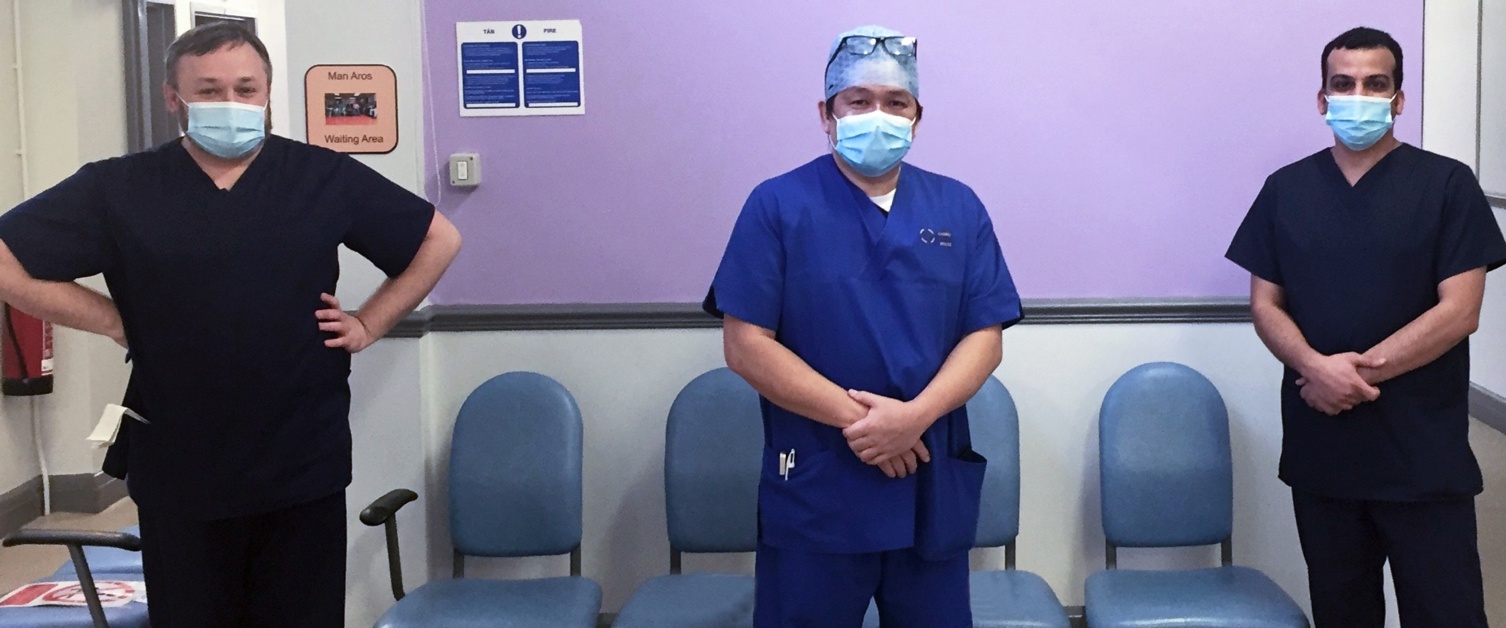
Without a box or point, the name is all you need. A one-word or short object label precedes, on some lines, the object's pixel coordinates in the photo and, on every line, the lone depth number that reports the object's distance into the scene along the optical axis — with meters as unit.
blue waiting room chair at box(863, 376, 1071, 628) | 2.84
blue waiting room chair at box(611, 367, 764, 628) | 2.84
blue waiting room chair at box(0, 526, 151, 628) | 2.26
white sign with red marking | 2.46
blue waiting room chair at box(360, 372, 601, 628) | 2.84
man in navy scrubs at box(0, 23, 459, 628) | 2.06
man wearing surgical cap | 2.08
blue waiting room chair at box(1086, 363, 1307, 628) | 2.84
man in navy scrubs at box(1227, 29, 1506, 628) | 2.37
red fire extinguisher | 4.36
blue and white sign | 2.96
